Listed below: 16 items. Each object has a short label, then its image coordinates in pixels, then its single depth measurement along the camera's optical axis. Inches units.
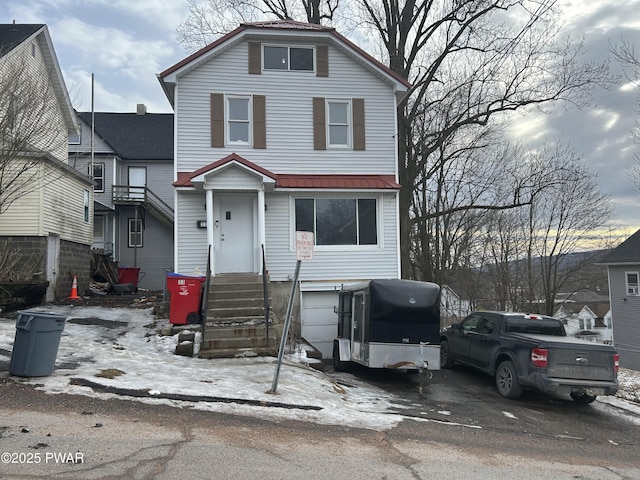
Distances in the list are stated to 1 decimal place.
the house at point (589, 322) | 2415.5
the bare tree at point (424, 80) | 869.8
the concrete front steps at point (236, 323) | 424.2
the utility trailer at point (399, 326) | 417.7
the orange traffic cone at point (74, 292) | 727.7
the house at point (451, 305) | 1322.2
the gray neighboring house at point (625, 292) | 1029.2
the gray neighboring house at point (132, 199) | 1137.4
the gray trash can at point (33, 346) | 300.5
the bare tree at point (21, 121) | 479.2
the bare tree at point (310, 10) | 959.6
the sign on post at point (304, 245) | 309.7
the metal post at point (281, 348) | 312.3
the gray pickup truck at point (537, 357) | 366.0
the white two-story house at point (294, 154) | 604.4
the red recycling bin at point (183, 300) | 490.0
